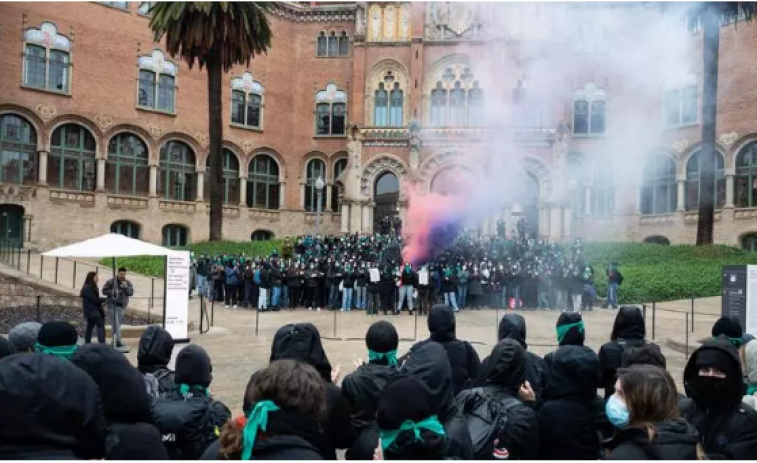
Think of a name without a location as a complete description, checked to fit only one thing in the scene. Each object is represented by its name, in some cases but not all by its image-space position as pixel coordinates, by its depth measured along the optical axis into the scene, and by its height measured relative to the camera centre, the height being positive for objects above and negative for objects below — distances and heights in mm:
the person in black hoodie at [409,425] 2945 -966
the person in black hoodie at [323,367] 4086 -1029
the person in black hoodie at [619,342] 5543 -1008
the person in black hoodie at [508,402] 3984 -1162
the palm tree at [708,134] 25203 +5029
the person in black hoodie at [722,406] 3623 -1036
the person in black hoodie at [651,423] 2984 -958
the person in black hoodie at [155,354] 4820 -1040
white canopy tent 12039 -1037
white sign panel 12844 -1419
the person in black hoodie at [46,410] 2354 -758
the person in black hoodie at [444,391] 3633 -1008
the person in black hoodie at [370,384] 4129 -1111
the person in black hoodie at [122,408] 3186 -1013
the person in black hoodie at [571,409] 4145 -1223
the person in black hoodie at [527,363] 5082 -1134
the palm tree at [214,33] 26984 +9410
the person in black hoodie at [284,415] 2643 -860
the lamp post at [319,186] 33812 +2813
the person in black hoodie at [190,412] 3992 -1271
